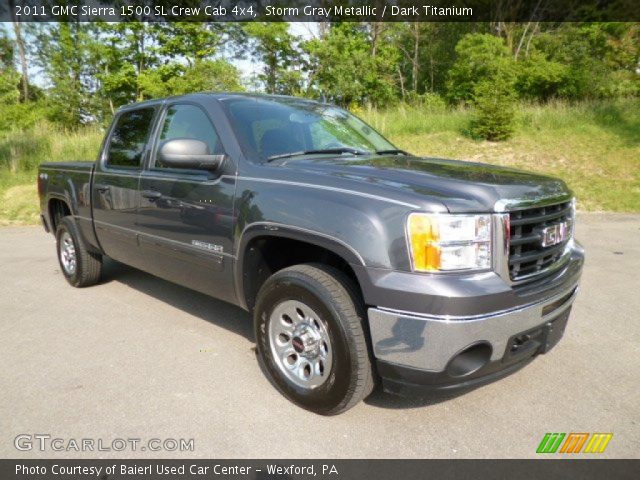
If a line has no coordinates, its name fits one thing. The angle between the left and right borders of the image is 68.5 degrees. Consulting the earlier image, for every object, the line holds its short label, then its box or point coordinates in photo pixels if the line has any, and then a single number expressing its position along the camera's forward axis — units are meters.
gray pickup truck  2.26
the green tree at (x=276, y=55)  28.94
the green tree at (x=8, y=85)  18.73
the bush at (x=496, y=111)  14.15
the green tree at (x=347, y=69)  29.47
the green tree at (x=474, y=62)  24.90
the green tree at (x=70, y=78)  30.28
